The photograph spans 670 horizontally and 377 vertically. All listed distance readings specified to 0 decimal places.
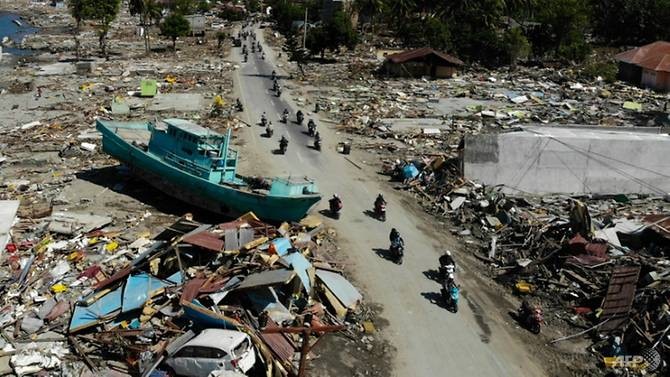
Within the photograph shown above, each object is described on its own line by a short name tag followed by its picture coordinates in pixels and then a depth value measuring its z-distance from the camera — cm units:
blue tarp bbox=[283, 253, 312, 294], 1495
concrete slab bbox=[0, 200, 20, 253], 1771
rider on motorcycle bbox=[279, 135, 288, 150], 2827
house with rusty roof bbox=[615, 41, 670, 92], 4807
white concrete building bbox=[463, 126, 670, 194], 2417
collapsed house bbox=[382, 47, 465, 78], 5041
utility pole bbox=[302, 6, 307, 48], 6171
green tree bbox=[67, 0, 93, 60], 5991
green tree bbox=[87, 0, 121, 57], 5975
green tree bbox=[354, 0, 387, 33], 7775
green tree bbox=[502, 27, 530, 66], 5591
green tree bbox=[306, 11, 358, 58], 5949
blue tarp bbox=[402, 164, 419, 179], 2509
